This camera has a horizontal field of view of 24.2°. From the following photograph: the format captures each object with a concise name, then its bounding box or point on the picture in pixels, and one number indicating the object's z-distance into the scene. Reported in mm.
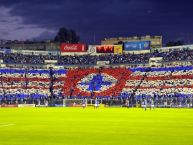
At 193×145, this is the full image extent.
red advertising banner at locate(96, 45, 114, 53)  157000
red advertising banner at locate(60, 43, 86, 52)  161750
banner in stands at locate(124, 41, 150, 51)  153000
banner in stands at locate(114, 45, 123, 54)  156125
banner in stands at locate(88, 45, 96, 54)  159575
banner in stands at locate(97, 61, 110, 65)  151000
